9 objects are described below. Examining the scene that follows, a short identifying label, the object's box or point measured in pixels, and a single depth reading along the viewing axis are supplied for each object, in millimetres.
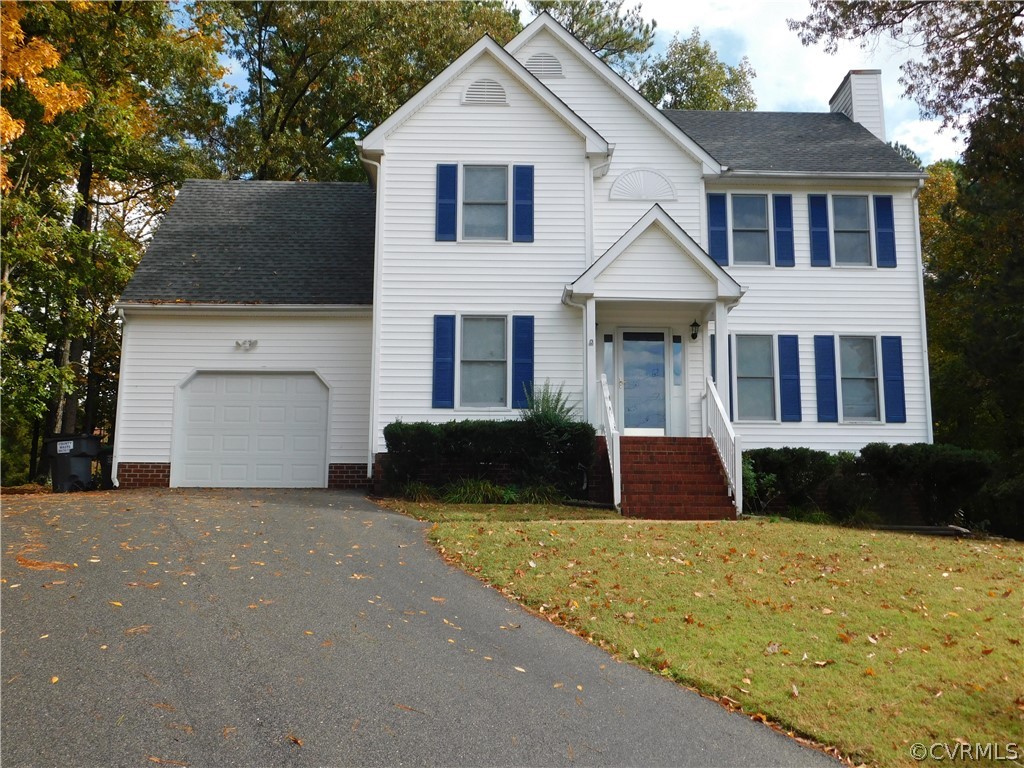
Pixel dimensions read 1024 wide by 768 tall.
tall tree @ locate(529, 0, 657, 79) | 30688
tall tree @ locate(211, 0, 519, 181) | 25672
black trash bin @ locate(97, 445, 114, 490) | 16391
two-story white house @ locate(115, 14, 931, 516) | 14453
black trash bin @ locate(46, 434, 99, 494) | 15414
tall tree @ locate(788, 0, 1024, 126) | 14328
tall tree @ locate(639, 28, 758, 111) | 31188
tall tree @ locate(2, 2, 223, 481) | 17078
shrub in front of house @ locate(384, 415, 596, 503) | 13172
